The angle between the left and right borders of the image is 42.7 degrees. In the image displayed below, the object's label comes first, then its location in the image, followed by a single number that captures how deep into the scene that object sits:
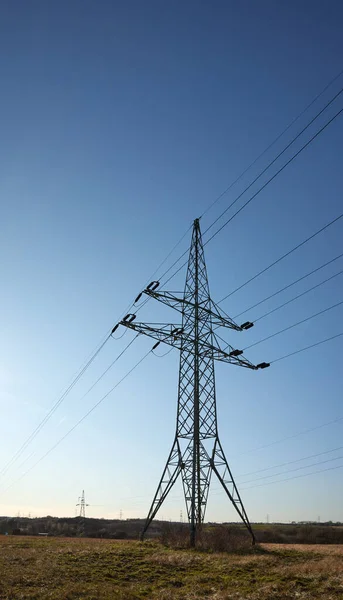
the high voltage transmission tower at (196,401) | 27.66
